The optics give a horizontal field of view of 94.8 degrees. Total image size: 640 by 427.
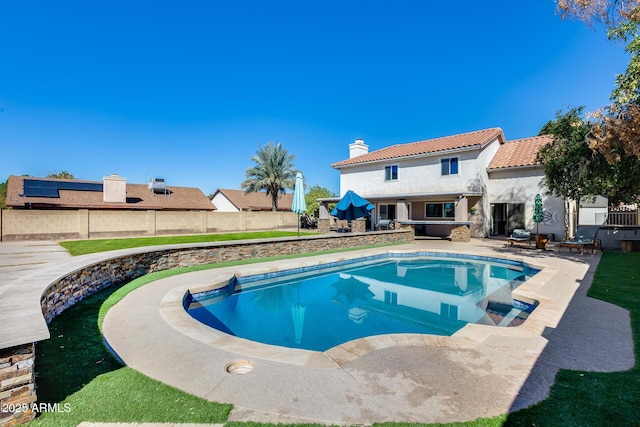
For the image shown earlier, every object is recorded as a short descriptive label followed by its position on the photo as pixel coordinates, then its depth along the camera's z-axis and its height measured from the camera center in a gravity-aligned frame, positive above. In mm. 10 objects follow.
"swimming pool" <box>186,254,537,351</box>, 7035 -2697
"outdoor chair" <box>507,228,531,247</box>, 18000 -1436
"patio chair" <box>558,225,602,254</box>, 15320 -1470
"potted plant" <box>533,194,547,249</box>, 16828 +44
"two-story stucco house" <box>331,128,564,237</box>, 20516 +2418
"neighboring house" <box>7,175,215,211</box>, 26908 +2351
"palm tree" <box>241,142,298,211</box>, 34125 +5373
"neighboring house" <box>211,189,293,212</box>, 45562 +2446
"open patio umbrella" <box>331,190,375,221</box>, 20047 +510
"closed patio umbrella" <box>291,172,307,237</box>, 17609 +1080
